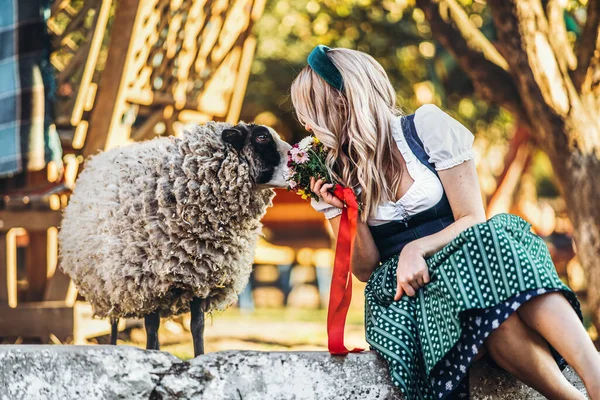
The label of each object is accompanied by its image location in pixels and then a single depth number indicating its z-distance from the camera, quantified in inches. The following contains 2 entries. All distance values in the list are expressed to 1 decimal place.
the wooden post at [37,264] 241.6
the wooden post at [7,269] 247.3
